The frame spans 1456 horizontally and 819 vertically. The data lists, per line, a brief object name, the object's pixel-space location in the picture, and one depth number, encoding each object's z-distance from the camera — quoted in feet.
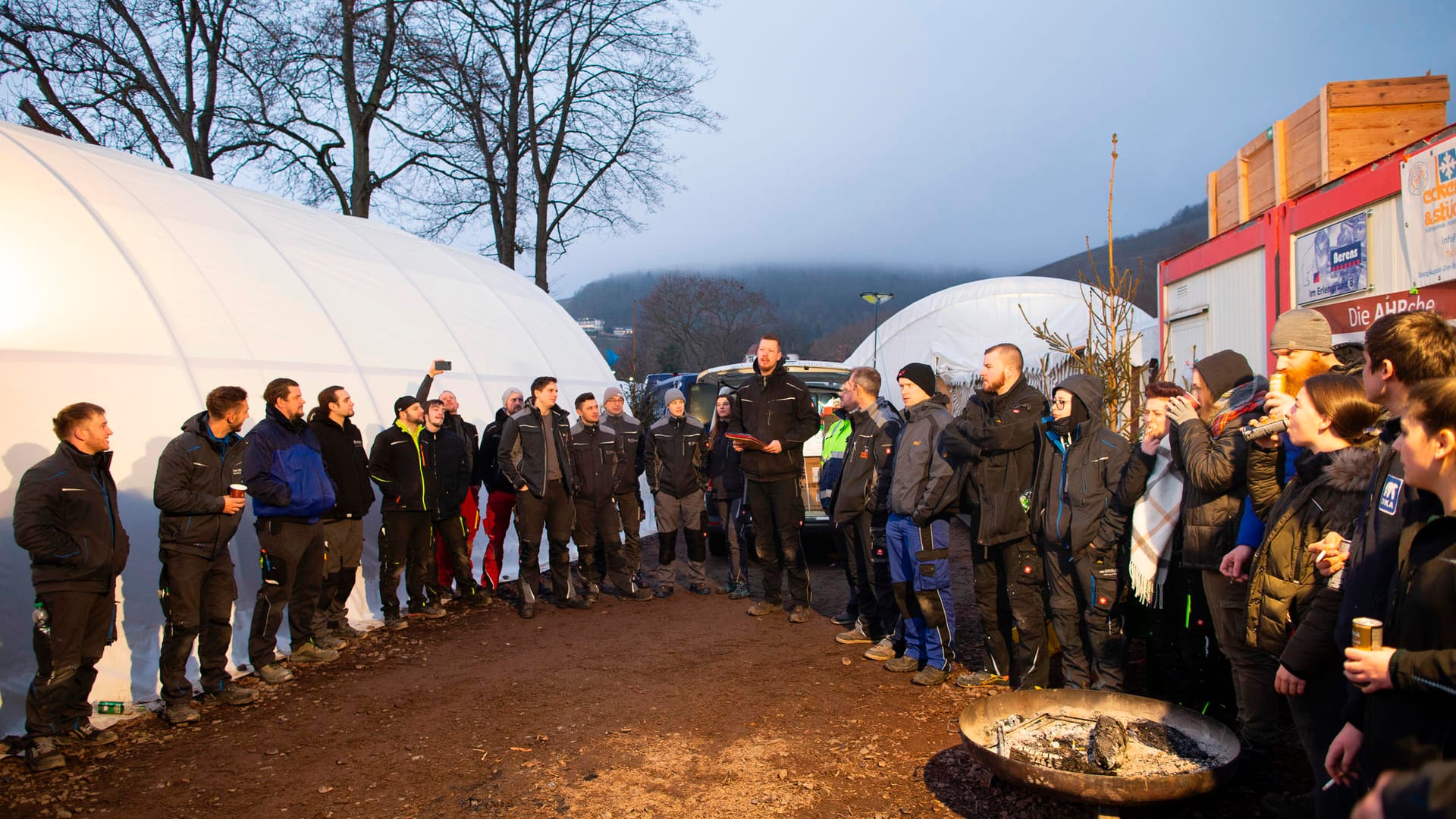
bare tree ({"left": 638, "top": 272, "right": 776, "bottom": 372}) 154.20
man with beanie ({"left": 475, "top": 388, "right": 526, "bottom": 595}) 26.81
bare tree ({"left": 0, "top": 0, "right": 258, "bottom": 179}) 50.19
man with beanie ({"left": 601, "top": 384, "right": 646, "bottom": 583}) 26.76
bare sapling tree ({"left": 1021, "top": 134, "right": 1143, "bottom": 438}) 21.93
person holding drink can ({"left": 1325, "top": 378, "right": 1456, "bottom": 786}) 6.59
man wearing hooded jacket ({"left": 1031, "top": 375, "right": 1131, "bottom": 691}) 14.26
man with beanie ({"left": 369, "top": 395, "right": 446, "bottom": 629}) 22.98
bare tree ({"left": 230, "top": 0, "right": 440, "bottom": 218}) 56.34
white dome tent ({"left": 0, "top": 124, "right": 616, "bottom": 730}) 17.72
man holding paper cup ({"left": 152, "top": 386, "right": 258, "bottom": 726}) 16.19
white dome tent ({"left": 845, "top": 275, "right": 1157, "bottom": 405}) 64.18
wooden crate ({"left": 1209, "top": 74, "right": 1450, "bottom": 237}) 21.50
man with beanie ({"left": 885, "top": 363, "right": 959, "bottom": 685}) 17.07
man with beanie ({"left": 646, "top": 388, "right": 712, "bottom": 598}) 26.61
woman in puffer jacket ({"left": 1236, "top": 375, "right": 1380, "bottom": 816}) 9.05
